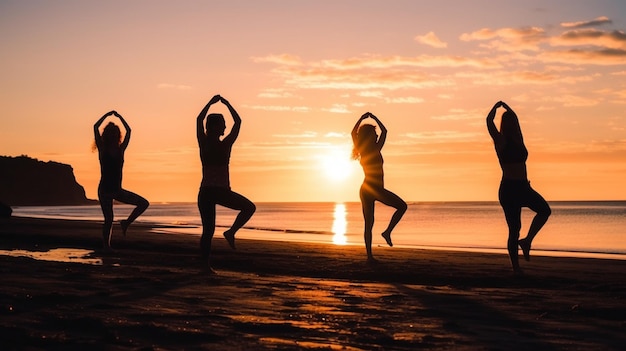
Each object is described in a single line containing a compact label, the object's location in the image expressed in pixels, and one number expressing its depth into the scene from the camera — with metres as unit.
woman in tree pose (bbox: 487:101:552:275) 11.09
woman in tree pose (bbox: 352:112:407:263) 12.81
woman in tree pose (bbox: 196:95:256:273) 10.65
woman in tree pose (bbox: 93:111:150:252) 13.80
